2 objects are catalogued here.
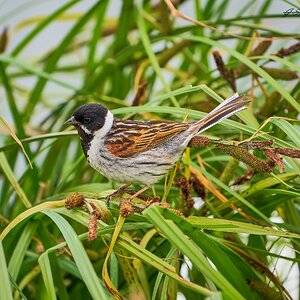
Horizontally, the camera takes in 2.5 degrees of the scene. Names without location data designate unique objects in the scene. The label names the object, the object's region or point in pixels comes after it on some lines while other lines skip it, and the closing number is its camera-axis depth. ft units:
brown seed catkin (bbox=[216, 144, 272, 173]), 15.51
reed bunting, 15.84
